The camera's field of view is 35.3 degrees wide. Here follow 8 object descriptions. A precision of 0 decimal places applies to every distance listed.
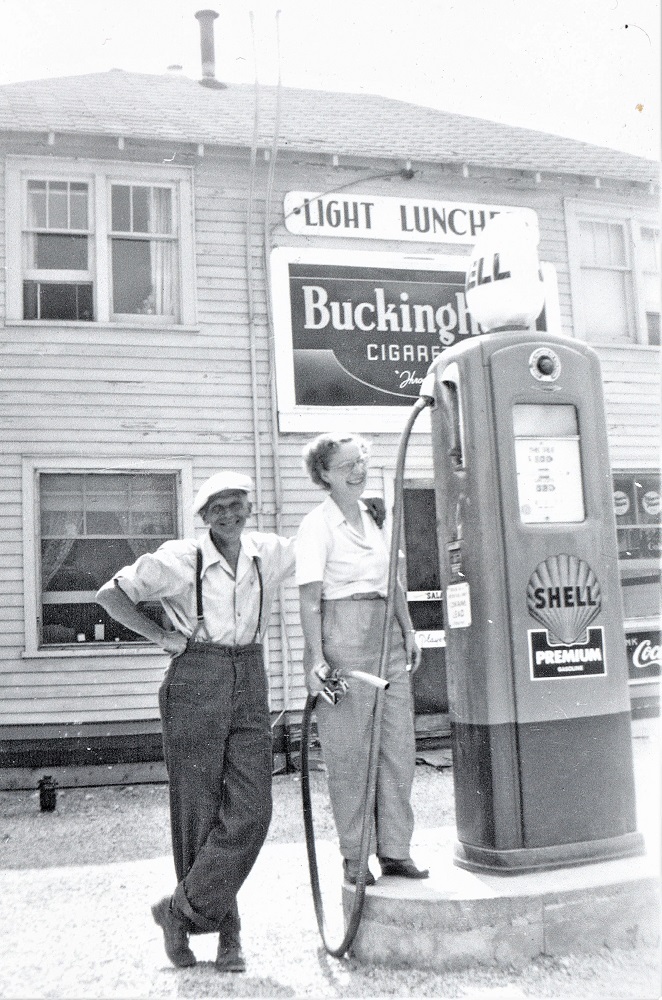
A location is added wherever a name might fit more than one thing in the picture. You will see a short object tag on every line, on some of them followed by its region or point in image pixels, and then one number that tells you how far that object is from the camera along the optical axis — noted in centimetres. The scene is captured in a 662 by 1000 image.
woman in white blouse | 364
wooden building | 812
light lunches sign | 888
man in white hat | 356
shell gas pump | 362
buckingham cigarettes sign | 870
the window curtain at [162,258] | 870
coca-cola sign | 909
